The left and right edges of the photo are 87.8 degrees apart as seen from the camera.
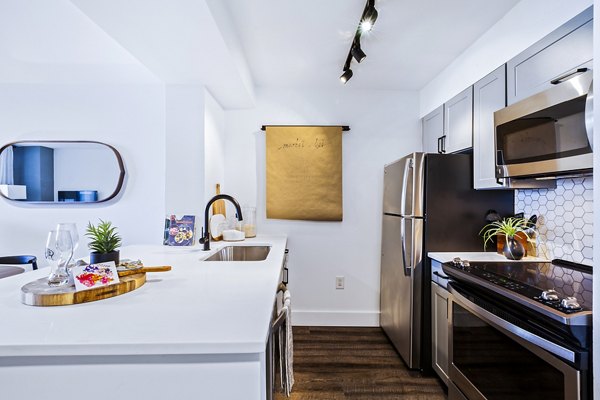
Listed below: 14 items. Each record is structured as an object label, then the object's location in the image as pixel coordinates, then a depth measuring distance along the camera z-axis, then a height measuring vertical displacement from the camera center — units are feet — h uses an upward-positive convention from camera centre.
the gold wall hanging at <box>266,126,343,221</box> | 9.67 +0.95
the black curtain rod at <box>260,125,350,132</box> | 9.71 +2.24
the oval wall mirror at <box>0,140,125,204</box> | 8.41 +0.74
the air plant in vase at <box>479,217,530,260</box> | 6.15 -0.71
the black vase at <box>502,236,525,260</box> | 6.13 -0.99
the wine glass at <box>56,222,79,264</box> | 3.69 -0.36
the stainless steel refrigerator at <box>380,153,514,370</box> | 7.00 -0.43
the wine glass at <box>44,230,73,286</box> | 3.63 -0.64
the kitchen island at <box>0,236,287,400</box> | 2.48 -1.28
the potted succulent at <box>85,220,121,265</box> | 4.23 -0.67
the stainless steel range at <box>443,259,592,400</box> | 3.41 -1.71
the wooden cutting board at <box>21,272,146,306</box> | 3.24 -1.02
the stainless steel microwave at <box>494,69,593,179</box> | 4.02 +1.01
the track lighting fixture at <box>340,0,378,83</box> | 5.23 +3.17
